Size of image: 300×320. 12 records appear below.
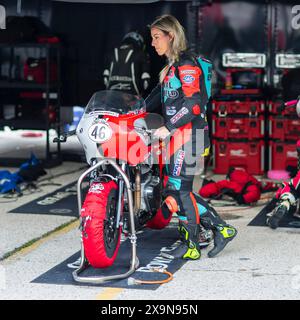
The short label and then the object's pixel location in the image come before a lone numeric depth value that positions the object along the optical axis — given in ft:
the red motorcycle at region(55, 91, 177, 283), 20.53
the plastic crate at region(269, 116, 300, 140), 35.12
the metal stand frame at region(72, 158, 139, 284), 20.51
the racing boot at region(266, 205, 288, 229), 25.77
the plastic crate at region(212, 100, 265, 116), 35.27
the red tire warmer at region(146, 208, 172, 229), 24.36
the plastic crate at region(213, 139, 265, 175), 35.58
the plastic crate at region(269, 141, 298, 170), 35.14
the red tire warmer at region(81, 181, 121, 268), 20.35
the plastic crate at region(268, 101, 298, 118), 34.91
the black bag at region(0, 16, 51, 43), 36.91
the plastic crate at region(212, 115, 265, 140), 35.40
